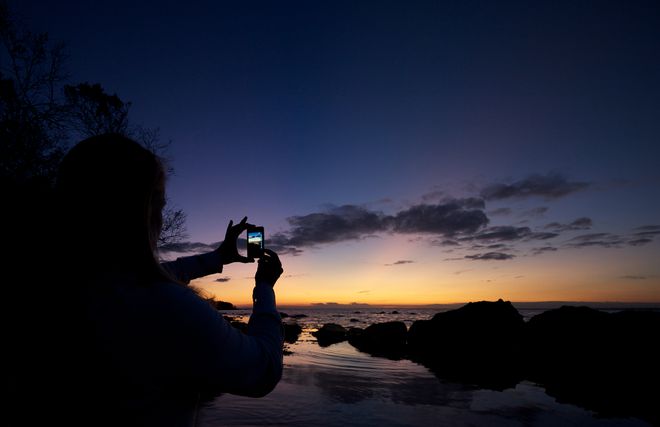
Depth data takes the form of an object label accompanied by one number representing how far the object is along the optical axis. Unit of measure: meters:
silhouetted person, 1.12
